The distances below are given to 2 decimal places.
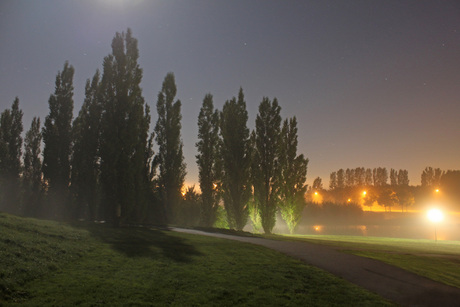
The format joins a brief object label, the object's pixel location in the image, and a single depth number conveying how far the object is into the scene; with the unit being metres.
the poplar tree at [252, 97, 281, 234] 32.85
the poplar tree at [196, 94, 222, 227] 36.56
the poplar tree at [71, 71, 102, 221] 33.59
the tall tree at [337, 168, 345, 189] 135.38
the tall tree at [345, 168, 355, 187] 133.88
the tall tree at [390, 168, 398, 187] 133.75
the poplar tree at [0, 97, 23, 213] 43.44
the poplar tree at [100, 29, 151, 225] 28.14
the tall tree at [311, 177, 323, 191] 125.19
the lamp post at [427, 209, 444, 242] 33.16
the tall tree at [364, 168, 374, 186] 133.38
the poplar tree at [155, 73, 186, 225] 34.97
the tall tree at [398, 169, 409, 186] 133.00
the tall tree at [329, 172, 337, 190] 138.00
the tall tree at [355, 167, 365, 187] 133.25
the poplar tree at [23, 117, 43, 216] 36.12
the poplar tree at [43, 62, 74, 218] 35.03
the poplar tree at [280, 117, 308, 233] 37.22
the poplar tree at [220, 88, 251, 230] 33.50
